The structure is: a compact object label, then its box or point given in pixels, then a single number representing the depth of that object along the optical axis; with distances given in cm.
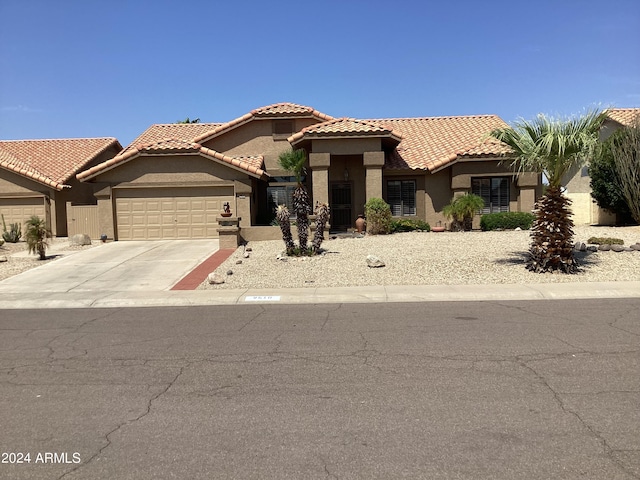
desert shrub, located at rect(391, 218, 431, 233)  2276
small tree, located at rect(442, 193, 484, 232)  2238
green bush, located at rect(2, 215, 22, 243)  2377
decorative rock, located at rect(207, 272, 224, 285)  1341
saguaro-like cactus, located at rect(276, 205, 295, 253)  1631
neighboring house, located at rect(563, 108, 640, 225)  2412
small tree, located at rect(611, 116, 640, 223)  2086
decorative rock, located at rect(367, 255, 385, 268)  1472
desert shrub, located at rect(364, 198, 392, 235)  2176
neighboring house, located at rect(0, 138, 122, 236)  2614
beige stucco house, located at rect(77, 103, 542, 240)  2283
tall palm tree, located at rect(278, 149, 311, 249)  1653
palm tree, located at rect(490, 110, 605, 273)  1263
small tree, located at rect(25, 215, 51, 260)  1806
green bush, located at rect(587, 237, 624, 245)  1692
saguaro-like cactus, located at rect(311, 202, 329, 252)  1686
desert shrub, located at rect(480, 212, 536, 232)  2253
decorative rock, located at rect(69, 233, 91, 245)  2192
